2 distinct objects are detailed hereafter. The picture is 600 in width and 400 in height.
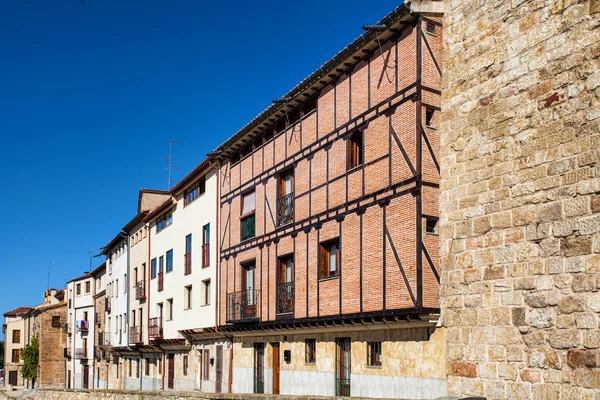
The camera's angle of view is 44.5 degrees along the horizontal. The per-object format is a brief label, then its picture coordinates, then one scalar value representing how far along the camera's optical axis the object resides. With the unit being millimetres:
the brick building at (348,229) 16391
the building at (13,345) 85312
